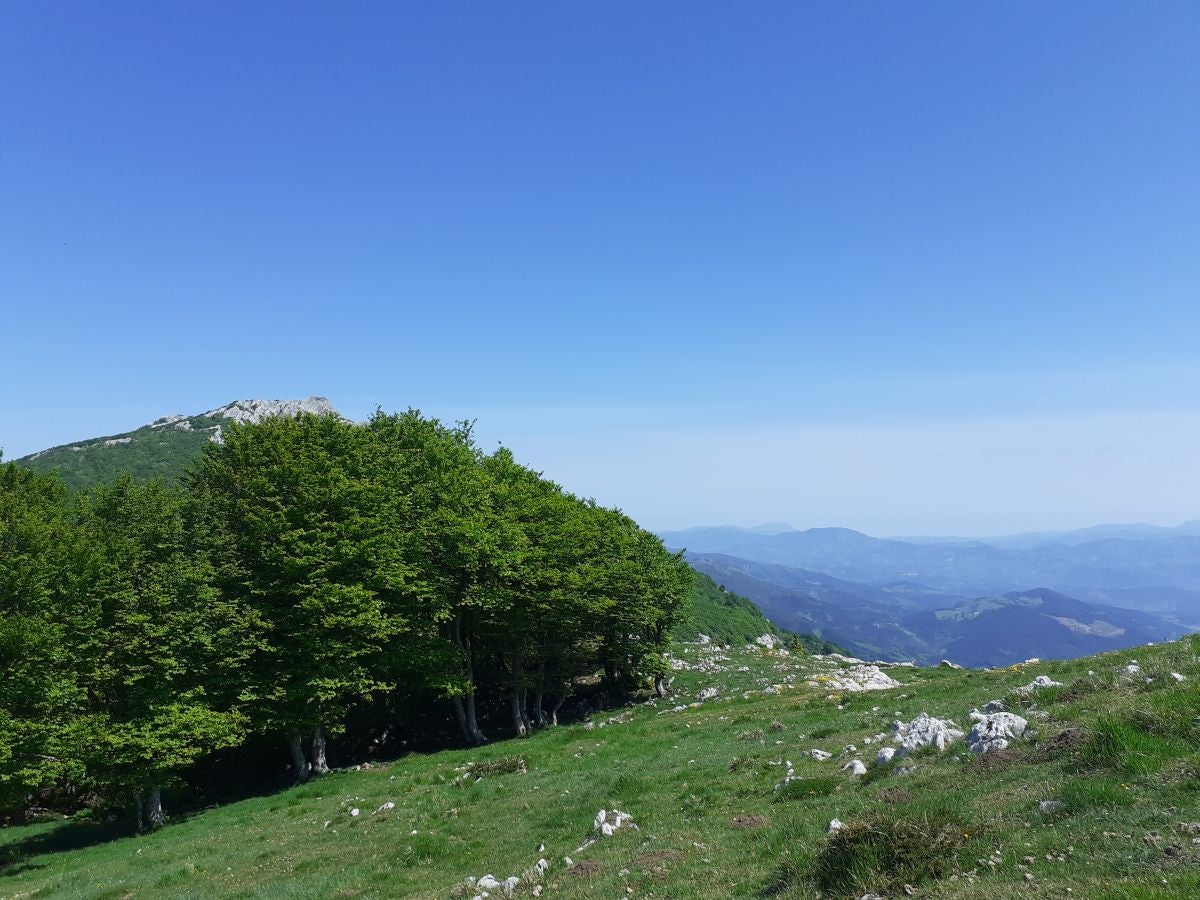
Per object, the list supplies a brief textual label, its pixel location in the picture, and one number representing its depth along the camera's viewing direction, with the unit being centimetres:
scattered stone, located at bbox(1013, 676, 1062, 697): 1923
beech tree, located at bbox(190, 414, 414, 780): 3556
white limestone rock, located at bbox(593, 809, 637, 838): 1555
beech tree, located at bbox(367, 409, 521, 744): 4022
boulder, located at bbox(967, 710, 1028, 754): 1462
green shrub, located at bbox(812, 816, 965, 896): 921
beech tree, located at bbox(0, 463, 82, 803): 2792
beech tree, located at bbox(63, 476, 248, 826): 2997
